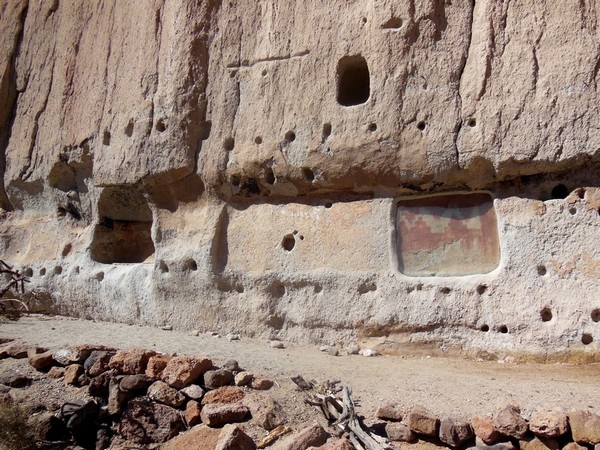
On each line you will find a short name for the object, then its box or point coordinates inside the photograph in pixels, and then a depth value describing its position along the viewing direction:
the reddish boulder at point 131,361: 4.40
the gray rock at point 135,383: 4.16
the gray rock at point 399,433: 3.45
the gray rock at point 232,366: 4.46
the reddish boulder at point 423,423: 3.39
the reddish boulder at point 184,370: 4.09
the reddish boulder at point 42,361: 4.80
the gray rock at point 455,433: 3.32
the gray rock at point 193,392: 4.00
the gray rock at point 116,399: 4.10
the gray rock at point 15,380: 4.58
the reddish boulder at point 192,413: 3.86
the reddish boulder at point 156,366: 4.27
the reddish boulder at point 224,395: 3.96
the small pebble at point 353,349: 5.71
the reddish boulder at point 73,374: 4.54
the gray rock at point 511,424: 3.26
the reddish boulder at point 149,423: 3.85
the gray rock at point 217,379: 4.09
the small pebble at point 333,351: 5.68
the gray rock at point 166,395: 4.00
